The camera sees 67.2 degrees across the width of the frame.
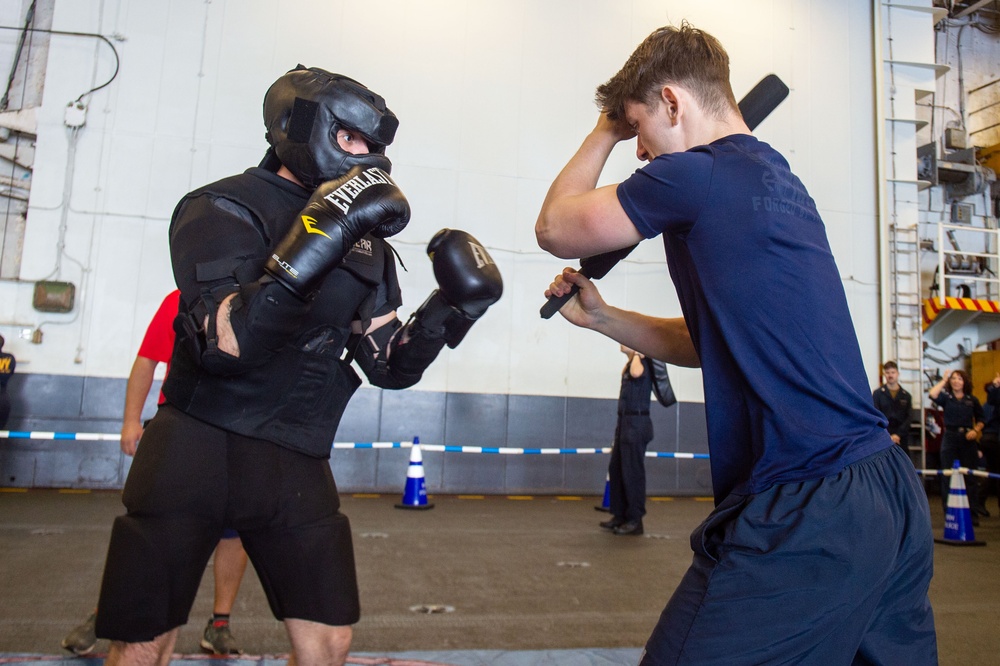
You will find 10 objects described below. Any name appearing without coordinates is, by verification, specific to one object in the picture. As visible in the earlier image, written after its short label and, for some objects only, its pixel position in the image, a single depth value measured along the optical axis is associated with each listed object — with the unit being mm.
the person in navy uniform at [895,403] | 8914
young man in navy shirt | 1364
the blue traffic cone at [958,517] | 6508
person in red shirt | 3029
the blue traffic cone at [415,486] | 7555
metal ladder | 10547
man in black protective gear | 1818
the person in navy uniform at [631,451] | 6402
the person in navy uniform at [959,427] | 8195
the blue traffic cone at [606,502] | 7974
